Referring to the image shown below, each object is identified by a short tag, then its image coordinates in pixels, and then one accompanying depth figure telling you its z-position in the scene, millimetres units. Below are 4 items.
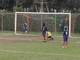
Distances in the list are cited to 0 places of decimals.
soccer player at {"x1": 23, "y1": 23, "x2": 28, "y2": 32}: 37375
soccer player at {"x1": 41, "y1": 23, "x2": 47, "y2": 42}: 26934
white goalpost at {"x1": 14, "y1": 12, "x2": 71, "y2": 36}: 36300
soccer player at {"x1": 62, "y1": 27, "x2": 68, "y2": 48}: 22484
